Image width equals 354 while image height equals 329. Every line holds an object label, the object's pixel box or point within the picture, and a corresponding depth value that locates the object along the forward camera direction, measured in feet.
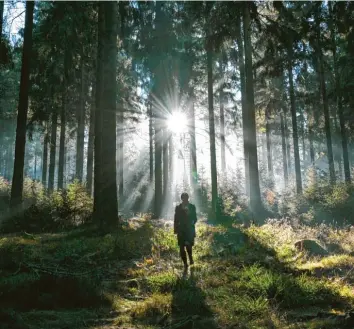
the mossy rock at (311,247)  29.91
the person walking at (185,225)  27.73
